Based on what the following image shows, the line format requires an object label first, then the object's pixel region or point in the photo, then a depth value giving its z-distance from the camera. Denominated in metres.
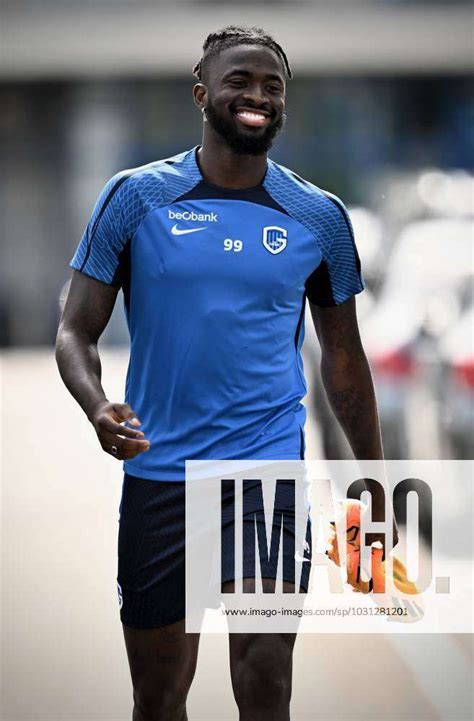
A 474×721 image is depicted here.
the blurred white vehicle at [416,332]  20.30
